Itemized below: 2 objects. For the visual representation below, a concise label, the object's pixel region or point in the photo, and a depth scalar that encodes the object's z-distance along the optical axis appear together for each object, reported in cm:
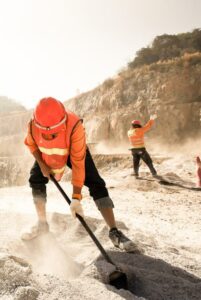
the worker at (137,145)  1025
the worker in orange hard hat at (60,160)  317
